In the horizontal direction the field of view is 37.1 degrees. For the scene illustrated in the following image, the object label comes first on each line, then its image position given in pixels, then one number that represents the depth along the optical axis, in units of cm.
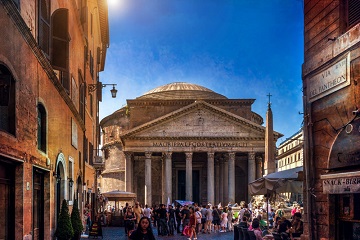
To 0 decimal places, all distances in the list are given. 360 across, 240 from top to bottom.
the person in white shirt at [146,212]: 2356
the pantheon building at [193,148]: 4612
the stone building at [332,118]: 702
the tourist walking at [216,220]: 2605
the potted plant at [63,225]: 1152
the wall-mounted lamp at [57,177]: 1143
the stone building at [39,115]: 717
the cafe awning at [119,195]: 3284
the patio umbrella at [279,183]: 1312
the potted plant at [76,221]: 1337
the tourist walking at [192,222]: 1844
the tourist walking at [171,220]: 2332
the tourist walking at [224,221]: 2659
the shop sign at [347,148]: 689
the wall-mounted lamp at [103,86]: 2098
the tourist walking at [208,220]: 2459
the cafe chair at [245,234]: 1057
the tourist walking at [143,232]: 655
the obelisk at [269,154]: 2372
